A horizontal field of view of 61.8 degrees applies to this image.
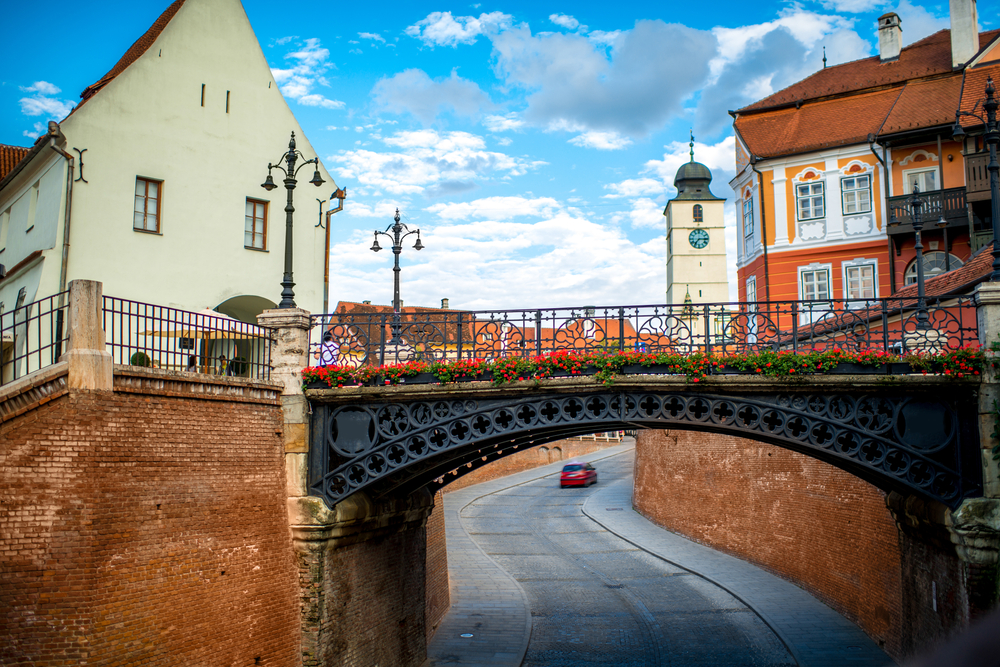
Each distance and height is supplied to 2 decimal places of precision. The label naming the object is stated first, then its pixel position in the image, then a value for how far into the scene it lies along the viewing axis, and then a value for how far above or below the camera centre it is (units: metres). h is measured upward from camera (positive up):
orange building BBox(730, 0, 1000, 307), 27.48 +8.16
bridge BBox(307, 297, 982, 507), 12.84 -0.16
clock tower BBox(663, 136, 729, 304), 71.44 +12.90
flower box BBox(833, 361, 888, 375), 12.86 +0.43
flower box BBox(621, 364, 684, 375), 13.31 +0.45
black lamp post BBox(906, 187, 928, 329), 20.28 +4.09
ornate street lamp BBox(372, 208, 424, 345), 19.21 +3.62
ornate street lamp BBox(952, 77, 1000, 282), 13.03 +3.71
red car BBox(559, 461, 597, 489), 50.25 -4.63
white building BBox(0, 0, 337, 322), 19.41 +5.36
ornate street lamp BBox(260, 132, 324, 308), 13.97 +2.62
